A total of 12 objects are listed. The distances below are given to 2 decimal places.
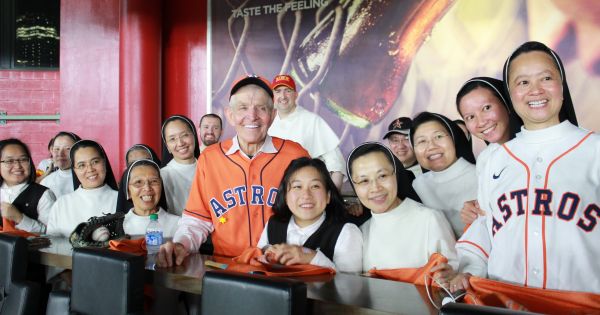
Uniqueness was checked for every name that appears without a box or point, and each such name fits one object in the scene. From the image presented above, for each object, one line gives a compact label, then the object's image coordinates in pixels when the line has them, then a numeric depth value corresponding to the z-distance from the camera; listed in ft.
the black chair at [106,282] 5.78
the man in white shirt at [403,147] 13.03
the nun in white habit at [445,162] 9.41
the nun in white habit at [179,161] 12.19
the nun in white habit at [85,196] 11.42
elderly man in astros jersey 8.50
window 24.53
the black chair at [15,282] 7.06
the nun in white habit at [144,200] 10.21
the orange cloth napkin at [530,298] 4.77
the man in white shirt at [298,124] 17.22
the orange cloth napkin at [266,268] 6.35
